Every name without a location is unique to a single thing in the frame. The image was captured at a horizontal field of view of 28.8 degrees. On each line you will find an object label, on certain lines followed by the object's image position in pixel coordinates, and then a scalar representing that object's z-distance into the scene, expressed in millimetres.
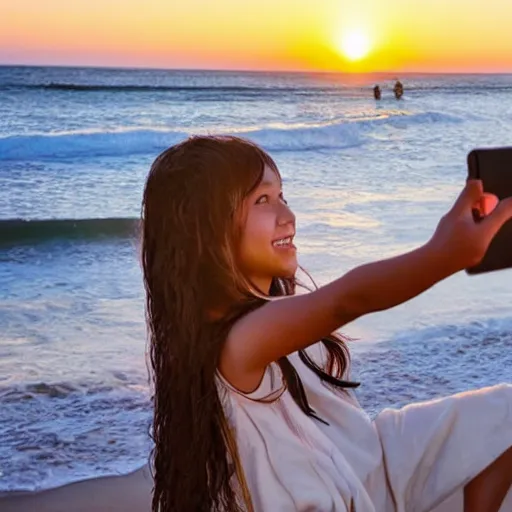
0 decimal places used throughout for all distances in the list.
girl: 1978
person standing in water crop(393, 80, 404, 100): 36281
